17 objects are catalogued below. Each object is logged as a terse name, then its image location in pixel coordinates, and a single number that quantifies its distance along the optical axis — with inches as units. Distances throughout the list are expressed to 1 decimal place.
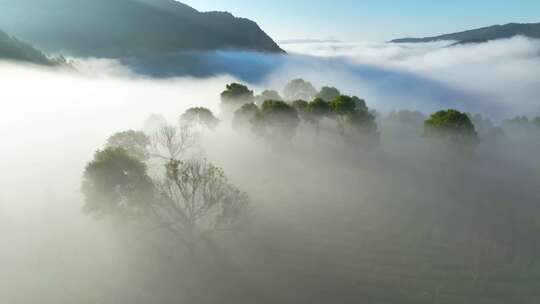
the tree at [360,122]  3636.8
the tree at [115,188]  2025.1
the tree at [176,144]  3394.7
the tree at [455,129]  3462.1
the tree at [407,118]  5516.7
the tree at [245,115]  3838.6
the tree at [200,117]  4030.5
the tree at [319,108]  3907.5
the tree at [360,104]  4724.4
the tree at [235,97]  4586.6
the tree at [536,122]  4947.8
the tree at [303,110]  4003.4
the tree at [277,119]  3567.9
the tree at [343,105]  3821.4
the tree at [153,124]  4183.1
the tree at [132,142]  2851.9
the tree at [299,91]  5649.6
